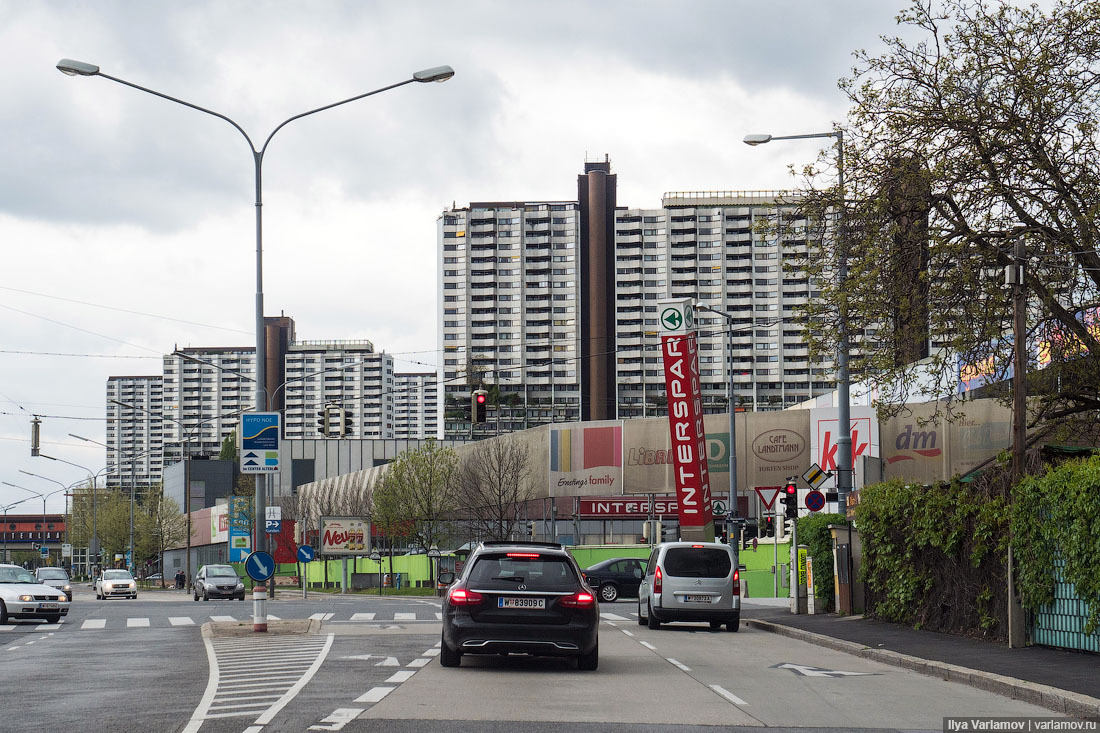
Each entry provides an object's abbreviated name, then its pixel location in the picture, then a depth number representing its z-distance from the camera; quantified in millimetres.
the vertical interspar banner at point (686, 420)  41000
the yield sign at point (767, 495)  37688
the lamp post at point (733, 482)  39781
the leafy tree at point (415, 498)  72625
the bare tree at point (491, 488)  75438
